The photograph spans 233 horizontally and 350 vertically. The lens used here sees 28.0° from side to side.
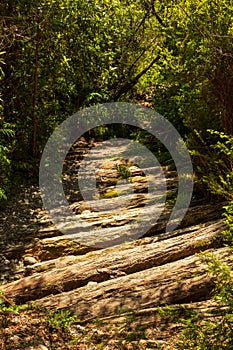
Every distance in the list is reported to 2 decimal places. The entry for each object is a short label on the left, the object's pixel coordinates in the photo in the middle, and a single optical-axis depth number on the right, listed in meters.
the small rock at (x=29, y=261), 7.16
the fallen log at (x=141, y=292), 5.30
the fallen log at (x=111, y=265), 6.18
